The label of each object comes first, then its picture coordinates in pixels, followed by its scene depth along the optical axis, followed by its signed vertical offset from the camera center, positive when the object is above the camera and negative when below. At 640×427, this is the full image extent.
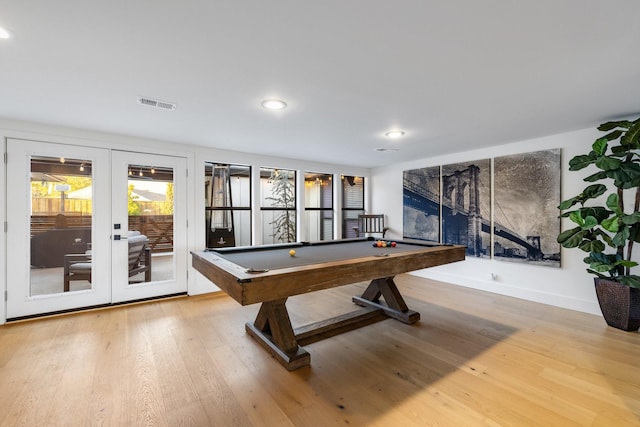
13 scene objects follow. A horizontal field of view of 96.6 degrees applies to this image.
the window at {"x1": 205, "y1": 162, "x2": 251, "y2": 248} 4.64 +0.19
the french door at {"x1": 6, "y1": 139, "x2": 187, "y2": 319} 3.26 -0.13
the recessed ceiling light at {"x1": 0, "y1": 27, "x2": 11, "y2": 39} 1.57 +1.03
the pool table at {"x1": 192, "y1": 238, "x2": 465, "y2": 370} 1.96 -0.46
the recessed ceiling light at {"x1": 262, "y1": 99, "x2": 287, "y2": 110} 2.62 +1.06
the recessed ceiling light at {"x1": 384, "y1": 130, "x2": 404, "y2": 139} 3.62 +1.07
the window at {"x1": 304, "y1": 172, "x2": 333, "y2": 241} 6.08 +0.25
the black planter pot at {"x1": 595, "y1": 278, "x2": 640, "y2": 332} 2.92 -0.94
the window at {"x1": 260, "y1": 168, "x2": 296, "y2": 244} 5.48 +0.25
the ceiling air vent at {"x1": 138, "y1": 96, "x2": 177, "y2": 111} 2.58 +1.06
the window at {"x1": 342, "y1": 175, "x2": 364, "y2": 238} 6.41 +0.31
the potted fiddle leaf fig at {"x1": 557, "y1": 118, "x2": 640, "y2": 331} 2.85 -0.10
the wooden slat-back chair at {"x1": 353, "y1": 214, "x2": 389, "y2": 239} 6.10 -0.21
